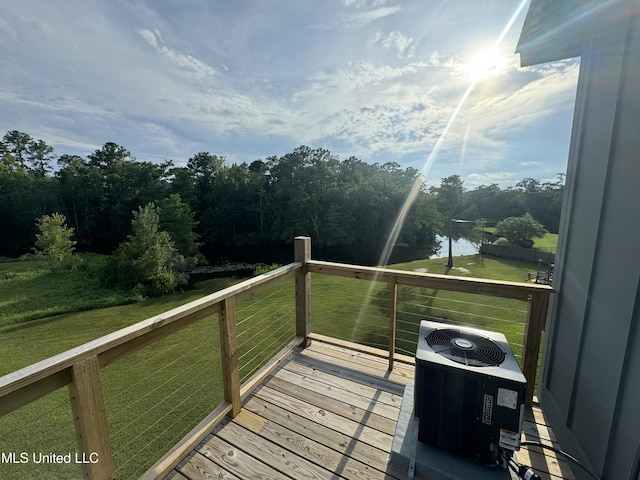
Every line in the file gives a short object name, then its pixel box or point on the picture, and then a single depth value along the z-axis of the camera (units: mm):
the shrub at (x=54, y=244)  14953
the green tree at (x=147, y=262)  12389
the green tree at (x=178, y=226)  18062
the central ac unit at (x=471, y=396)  1176
